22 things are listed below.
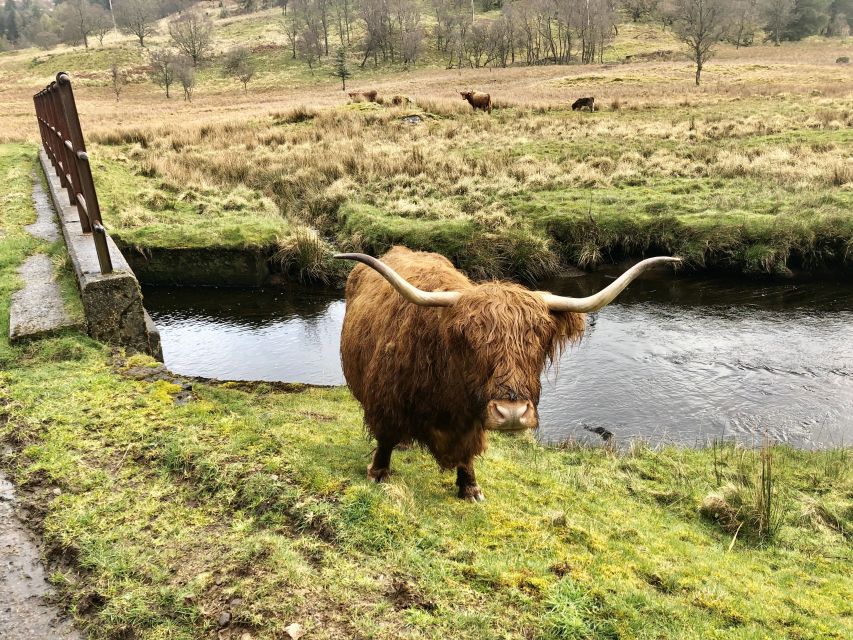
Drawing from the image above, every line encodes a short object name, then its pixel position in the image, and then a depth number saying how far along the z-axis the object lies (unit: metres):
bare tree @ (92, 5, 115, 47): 95.69
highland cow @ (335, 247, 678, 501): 3.27
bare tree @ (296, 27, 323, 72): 78.57
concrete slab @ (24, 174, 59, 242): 9.02
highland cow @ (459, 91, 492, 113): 29.69
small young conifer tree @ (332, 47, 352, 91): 58.51
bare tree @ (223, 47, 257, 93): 63.41
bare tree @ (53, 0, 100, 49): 93.24
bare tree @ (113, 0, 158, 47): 88.89
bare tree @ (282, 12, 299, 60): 83.31
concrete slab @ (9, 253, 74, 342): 5.68
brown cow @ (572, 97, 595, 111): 29.52
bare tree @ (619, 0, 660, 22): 98.69
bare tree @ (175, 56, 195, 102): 54.50
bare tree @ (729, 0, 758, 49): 63.17
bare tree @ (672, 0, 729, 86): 43.56
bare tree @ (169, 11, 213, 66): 72.56
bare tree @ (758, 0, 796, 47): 79.50
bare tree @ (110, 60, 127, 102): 59.85
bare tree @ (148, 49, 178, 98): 58.04
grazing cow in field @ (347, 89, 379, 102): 33.88
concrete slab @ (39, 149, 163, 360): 5.66
